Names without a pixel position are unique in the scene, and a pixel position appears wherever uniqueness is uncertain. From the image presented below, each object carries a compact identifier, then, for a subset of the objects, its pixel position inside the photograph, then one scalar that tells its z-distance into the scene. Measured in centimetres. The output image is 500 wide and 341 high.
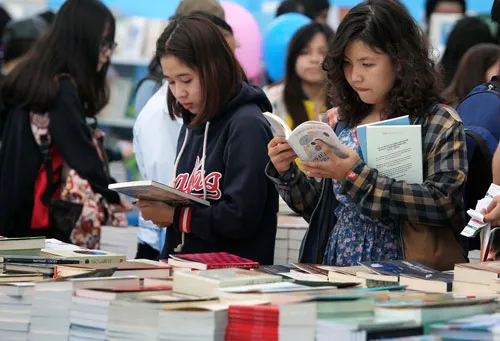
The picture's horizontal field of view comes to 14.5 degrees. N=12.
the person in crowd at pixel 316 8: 1327
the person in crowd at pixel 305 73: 1058
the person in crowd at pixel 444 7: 1286
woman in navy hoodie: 628
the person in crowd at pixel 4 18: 1525
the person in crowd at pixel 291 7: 1312
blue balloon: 1175
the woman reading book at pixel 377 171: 554
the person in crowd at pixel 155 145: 801
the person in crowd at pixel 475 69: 884
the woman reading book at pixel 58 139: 874
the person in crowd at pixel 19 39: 1207
